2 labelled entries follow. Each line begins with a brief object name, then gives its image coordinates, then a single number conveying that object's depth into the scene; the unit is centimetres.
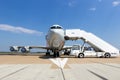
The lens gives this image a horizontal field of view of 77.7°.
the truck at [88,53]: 1344
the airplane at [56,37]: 1218
